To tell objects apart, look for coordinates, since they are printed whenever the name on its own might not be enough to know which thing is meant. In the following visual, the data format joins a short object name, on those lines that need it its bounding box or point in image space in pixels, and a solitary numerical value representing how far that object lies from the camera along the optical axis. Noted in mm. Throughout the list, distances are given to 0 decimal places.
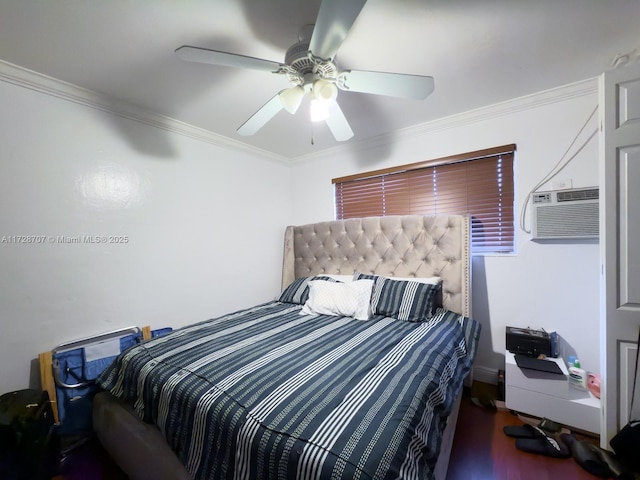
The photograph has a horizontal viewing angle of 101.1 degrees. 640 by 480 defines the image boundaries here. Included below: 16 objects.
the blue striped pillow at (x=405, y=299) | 1971
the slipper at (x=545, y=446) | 1479
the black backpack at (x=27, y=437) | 1261
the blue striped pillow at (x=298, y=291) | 2509
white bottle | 1728
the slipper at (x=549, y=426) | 1672
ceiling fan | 1024
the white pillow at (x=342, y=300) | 2059
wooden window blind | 2156
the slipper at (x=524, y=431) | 1620
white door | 1354
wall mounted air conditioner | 1771
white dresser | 1635
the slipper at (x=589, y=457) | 1344
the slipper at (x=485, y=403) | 1921
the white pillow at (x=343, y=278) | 2544
